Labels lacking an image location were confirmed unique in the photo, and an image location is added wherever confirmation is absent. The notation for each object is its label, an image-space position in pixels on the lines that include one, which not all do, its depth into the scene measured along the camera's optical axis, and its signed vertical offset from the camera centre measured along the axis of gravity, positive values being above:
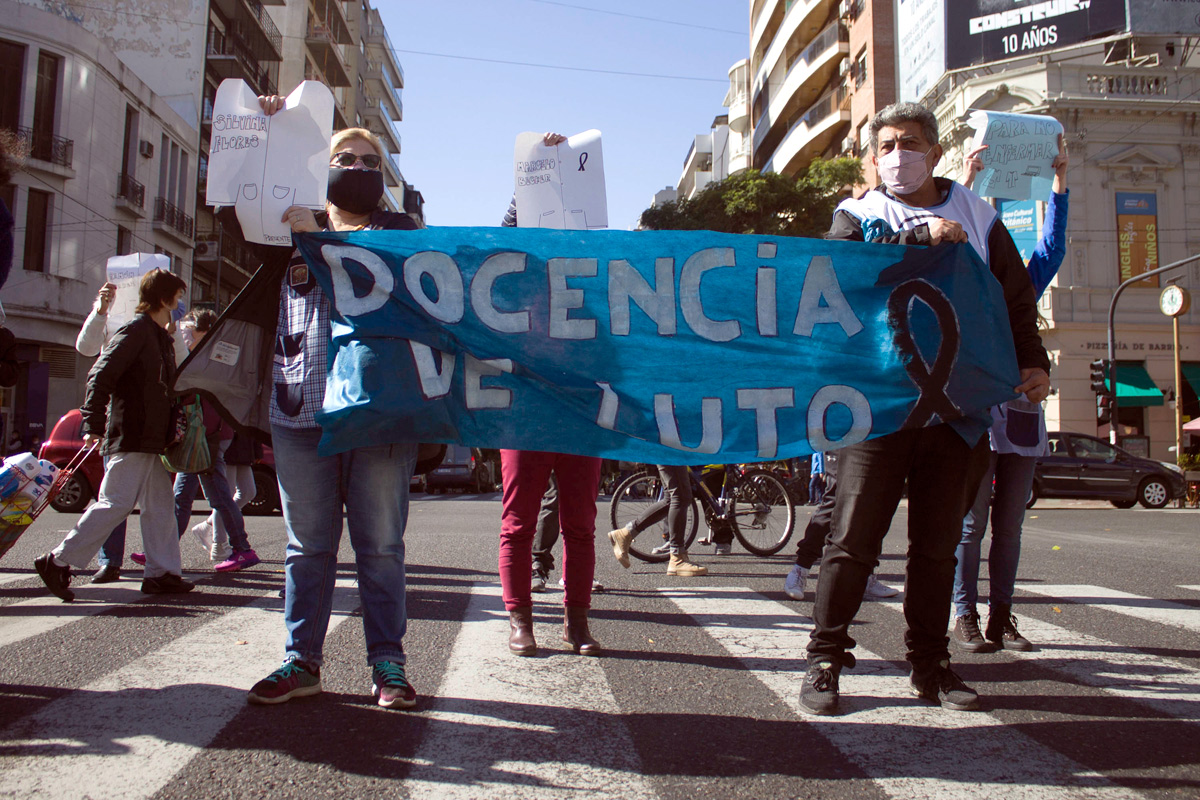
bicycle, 8.33 -0.31
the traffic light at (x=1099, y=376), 22.05 +2.29
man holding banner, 3.28 +0.01
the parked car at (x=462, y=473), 26.08 -0.19
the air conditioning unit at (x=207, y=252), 39.53 +8.72
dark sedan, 19.11 -0.01
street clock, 24.11 +4.43
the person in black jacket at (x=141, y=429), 5.42 +0.19
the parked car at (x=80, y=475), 12.41 -0.17
